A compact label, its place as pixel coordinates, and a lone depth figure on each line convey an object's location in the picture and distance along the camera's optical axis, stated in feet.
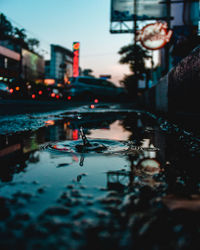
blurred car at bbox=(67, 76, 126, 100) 77.36
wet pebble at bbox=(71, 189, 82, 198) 3.70
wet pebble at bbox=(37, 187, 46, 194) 3.83
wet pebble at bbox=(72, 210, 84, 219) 2.97
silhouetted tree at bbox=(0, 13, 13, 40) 161.25
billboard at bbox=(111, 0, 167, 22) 73.56
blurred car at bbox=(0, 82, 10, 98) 50.30
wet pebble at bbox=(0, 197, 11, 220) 3.00
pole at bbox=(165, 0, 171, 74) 34.22
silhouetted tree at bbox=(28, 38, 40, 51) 196.95
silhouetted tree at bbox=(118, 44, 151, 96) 146.41
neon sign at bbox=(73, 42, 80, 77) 179.32
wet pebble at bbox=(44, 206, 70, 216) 3.07
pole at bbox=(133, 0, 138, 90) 73.20
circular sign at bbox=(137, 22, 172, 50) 47.70
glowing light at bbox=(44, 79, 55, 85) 208.74
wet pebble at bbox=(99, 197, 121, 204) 3.42
